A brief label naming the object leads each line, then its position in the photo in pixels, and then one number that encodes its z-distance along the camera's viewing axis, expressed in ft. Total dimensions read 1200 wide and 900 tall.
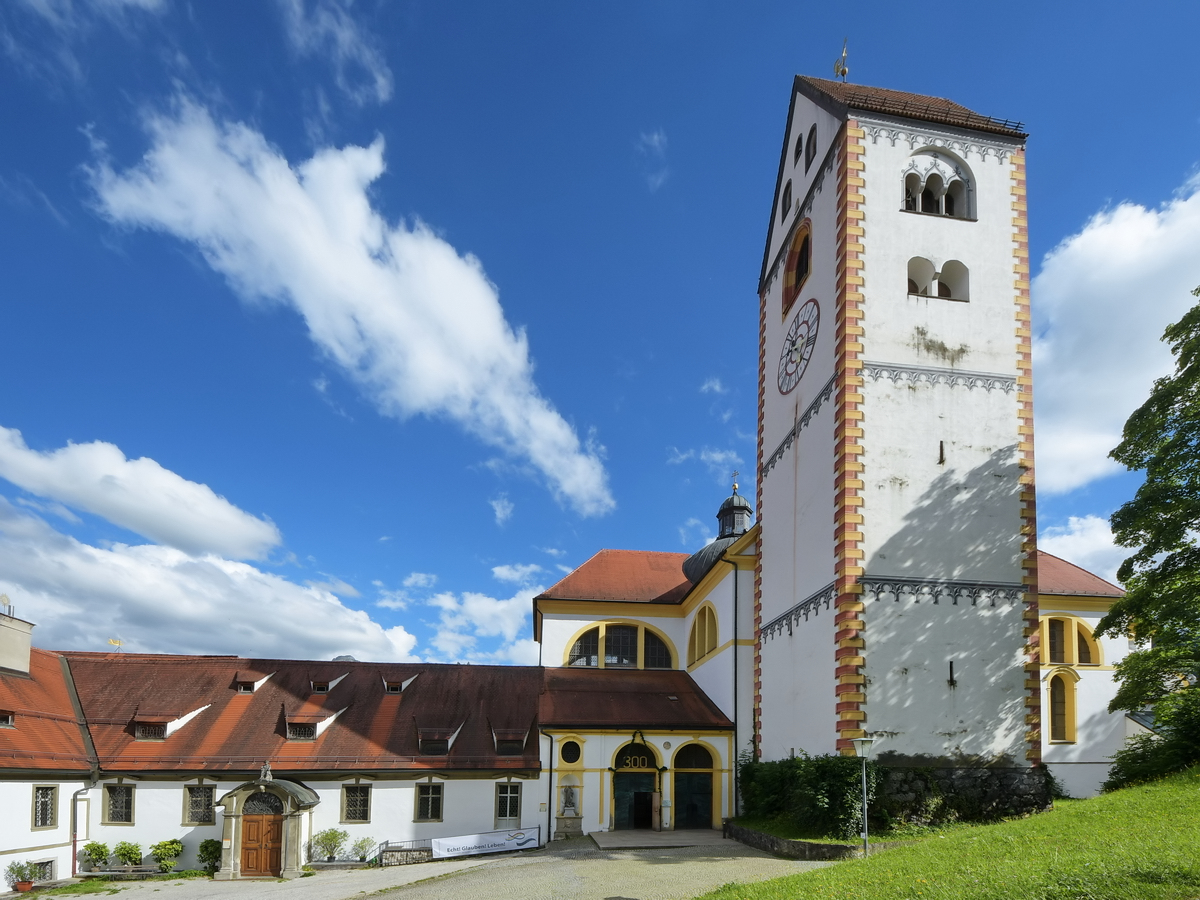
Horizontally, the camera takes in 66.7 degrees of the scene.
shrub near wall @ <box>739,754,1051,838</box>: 58.80
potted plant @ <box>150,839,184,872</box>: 78.54
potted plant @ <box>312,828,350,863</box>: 80.02
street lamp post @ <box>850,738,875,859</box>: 55.11
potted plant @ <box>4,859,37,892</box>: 70.90
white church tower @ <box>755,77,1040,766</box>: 61.93
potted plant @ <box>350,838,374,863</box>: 80.84
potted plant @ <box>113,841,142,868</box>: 78.33
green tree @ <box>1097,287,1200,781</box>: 57.67
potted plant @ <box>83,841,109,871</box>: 78.38
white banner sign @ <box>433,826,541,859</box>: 79.10
